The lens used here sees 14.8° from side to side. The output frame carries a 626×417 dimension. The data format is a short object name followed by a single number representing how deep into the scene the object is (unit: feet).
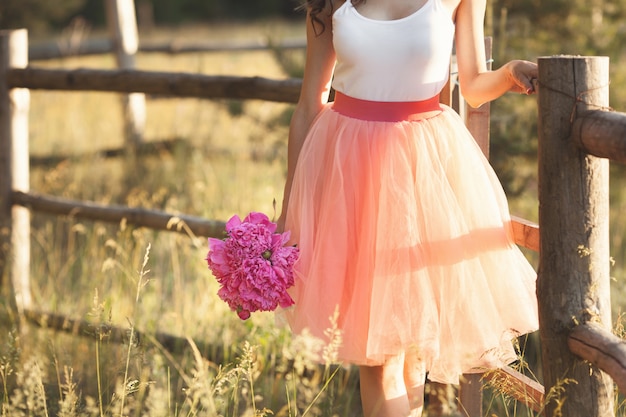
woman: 17.15
